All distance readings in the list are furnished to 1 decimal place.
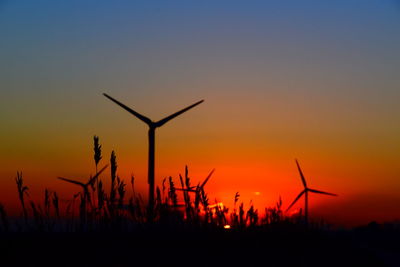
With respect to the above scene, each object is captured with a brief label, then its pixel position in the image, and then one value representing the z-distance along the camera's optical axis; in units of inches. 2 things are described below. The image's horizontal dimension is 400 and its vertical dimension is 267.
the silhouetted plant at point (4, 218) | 554.3
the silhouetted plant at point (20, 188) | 573.3
